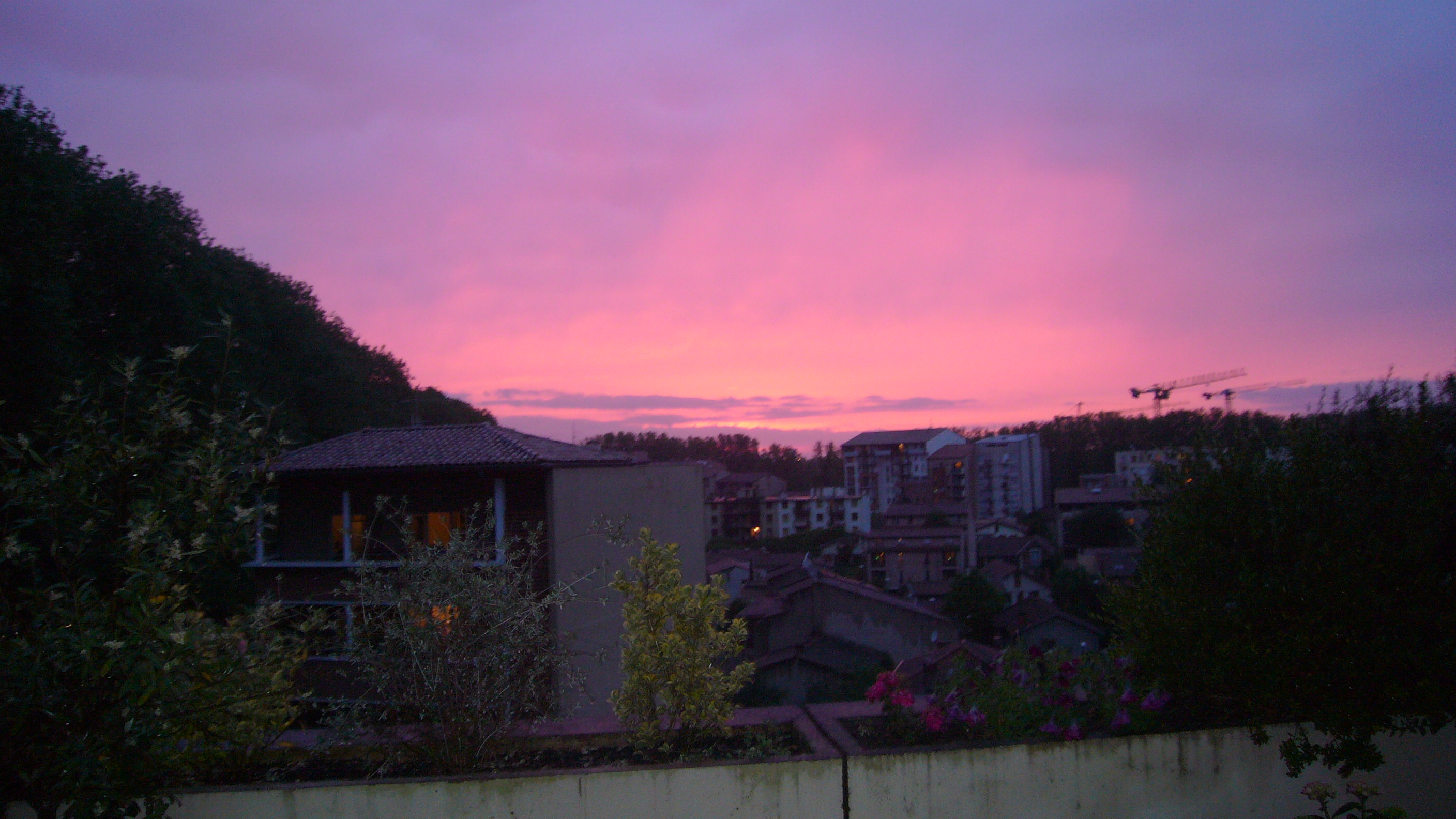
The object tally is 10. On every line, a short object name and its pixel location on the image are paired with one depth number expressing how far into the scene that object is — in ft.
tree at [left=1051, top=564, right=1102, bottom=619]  100.78
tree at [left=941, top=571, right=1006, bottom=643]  87.51
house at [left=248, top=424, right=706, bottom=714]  52.29
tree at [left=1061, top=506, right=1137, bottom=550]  135.23
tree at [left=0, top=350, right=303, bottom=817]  11.44
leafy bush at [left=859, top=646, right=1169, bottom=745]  14.70
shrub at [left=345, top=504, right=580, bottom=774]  14.42
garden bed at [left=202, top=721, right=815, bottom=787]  14.49
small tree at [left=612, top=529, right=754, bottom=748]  15.26
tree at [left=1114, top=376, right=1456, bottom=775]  13.60
